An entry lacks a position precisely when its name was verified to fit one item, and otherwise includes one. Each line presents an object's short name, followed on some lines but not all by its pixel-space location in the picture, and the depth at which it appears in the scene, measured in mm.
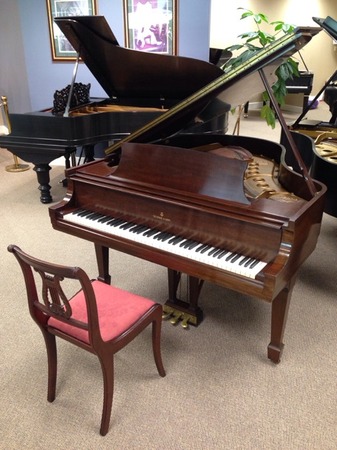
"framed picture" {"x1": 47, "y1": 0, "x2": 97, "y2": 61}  5180
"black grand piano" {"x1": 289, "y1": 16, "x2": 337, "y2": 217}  2668
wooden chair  1515
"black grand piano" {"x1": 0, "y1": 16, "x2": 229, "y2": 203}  3762
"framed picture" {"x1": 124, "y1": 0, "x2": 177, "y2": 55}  5047
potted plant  4861
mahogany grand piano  1772
